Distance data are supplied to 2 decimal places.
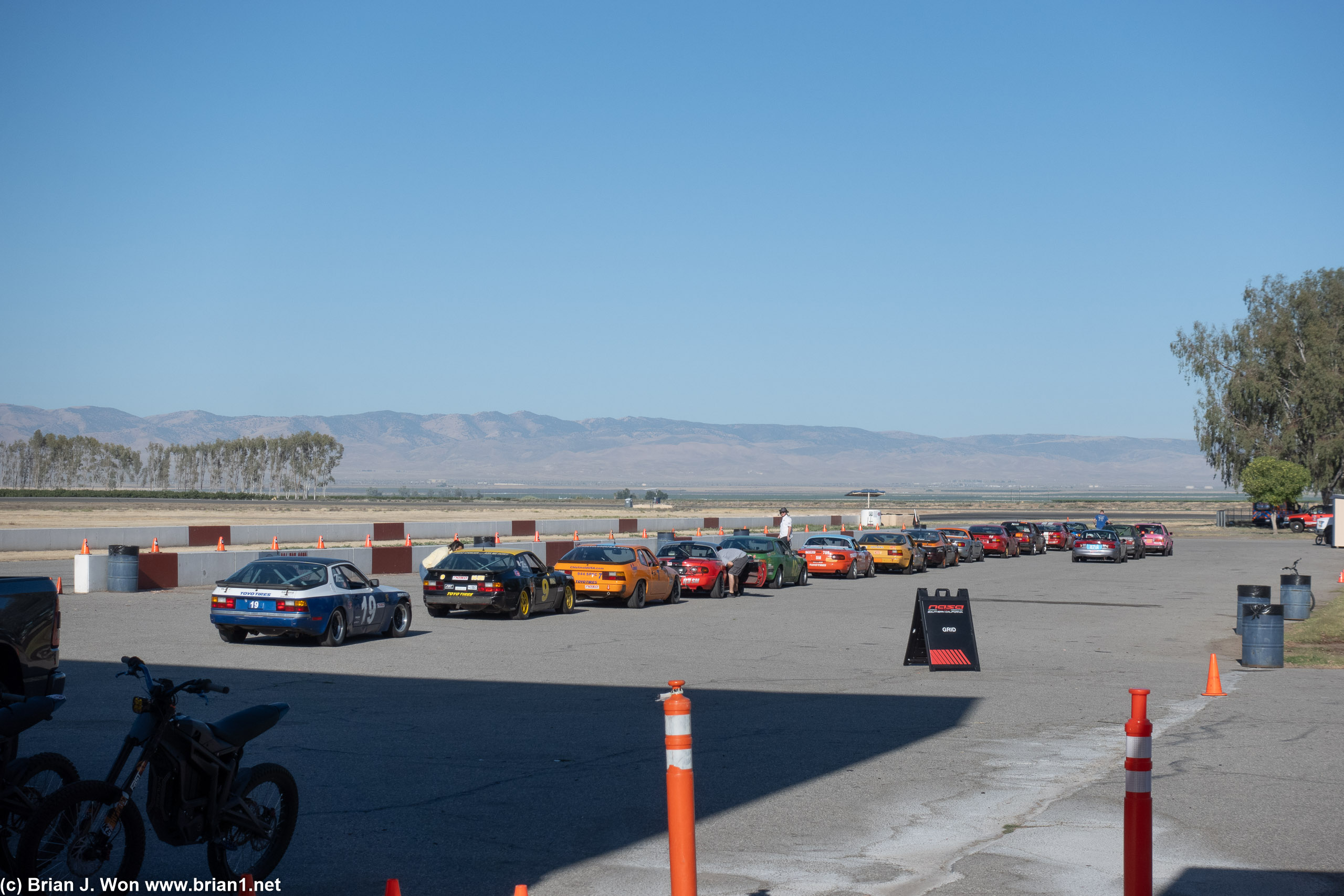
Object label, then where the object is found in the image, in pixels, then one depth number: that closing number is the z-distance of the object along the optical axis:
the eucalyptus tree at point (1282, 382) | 76.94
